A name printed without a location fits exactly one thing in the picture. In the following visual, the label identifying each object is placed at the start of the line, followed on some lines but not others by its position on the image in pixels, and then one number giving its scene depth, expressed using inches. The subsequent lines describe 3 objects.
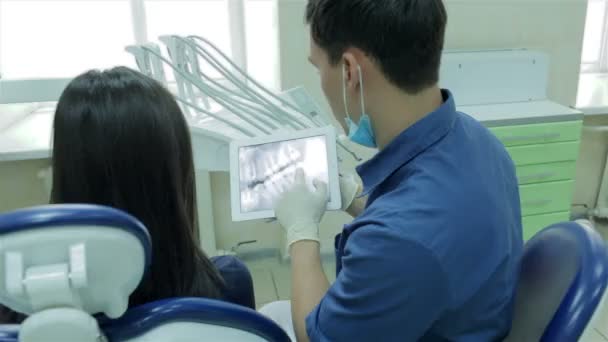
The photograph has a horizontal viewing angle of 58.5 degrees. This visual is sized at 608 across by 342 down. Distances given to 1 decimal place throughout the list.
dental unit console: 50.3
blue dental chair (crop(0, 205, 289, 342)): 17.5
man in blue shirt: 30.7
